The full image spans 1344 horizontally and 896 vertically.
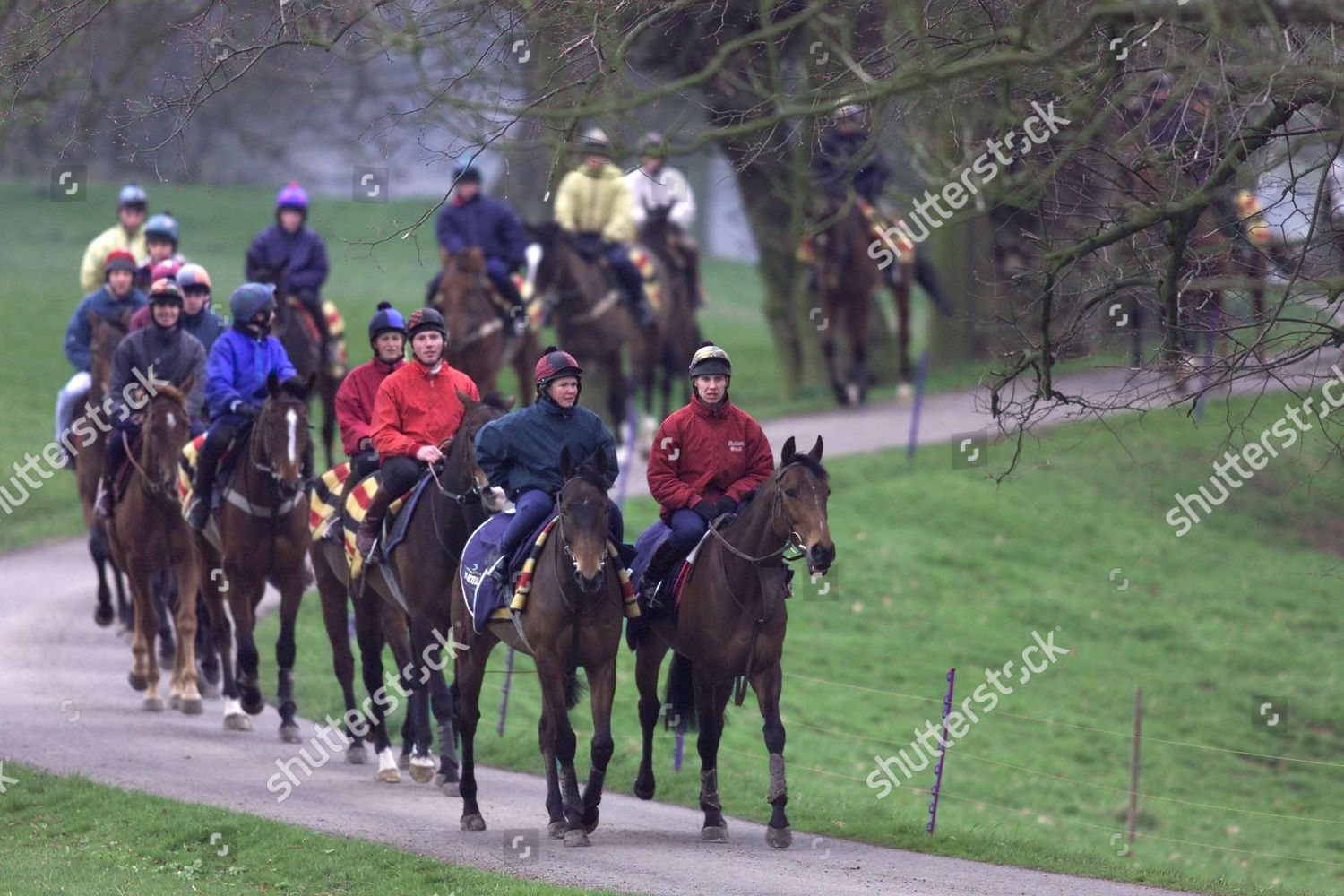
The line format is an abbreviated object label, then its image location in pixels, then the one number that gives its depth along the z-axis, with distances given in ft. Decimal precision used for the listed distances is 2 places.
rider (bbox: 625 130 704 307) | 83.92
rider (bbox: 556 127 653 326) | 78.18
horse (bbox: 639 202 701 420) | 83.87
